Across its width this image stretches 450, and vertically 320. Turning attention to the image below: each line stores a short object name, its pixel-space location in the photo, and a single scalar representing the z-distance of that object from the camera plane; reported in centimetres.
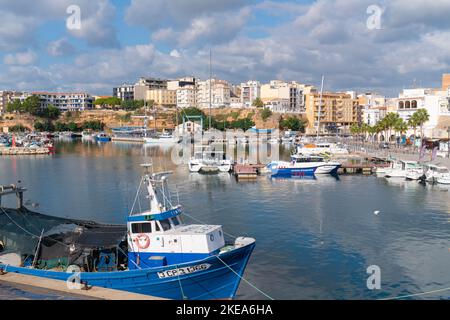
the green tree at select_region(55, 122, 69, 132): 18438
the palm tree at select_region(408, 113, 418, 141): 8525
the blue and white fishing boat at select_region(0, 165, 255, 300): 1814
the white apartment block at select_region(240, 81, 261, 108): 19139
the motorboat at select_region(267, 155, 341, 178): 6306
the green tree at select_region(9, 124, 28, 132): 18062
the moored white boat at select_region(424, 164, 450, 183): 5419
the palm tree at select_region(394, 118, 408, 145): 8956
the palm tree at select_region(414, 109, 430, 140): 8462
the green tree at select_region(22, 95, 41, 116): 18288
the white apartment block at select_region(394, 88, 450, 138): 9462
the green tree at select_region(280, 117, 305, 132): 16488
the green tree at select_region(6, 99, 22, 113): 18688
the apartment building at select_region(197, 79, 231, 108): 19681
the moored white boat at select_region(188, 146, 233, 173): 6725
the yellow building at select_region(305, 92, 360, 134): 16625
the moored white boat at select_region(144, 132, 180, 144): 14038
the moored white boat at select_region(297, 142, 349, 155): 8304
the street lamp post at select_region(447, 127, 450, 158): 7094
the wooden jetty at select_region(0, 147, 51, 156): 10269
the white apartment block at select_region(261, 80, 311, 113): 19362
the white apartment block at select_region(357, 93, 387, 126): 13775
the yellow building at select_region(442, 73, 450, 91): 11275
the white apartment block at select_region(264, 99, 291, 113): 18165
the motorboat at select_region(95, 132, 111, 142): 15775
